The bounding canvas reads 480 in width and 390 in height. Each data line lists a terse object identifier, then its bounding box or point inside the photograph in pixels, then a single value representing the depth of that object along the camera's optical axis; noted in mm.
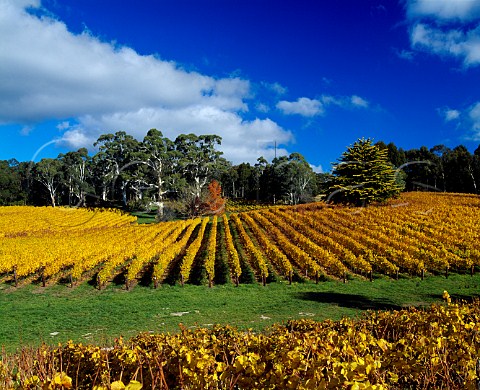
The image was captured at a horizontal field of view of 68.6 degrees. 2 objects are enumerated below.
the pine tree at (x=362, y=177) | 39094
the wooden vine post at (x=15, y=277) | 18805
